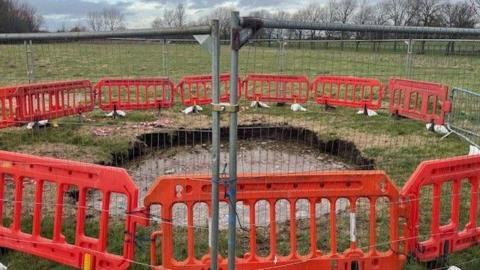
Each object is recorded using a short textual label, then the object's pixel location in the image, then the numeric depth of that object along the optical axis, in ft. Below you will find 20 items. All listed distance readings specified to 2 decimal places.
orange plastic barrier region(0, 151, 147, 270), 12.77
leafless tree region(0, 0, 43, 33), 206.04
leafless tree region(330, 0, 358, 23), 261.98
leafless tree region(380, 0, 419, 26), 241.59
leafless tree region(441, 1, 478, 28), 188.03
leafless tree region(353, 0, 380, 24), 245.86
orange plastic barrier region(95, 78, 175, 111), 39.14
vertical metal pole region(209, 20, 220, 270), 9.92
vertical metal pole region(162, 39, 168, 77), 43.07
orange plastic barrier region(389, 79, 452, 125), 33.67
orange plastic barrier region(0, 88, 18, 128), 31.35
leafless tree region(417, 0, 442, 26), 207.04
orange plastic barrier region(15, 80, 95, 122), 32.50
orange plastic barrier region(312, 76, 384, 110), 40.65
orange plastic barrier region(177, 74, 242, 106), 42.24
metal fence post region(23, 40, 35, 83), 38.65
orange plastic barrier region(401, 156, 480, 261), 13.58
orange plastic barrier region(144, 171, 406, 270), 12.32
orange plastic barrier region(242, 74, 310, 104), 43.96
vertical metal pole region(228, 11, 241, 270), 9.81
